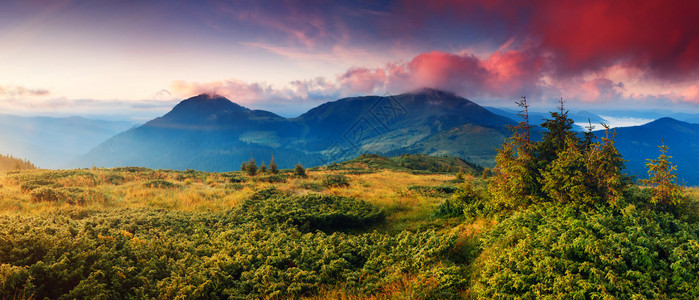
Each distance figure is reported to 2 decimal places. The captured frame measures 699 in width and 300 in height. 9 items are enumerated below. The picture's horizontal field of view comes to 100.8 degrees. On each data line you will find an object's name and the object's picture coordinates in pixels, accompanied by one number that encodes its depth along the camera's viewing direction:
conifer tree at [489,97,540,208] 10.56
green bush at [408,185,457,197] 22.85
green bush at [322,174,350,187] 27.82
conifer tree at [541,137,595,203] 9.07
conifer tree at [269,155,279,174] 43.62
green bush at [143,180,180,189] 22.34
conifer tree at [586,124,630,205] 8.84
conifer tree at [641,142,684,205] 8.12
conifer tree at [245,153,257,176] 39.18
